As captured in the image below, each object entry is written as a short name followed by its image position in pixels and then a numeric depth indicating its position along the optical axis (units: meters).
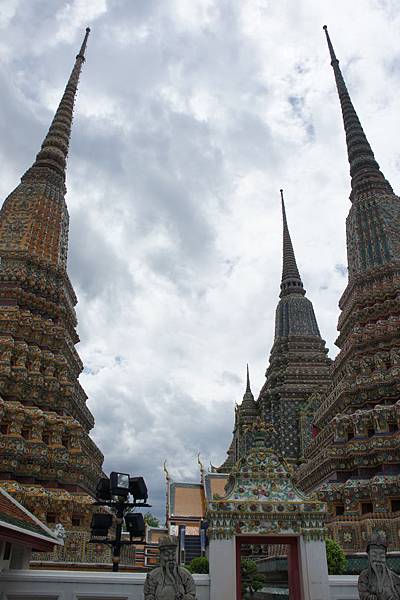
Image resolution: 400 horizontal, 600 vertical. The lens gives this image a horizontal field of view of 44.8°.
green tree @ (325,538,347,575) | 15.52
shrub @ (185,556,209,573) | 17.64
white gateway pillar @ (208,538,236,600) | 9.66
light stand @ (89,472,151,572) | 11.34
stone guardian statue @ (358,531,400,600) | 7.62
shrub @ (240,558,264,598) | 17.09
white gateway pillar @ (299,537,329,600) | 9.78
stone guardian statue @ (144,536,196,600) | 7.68
